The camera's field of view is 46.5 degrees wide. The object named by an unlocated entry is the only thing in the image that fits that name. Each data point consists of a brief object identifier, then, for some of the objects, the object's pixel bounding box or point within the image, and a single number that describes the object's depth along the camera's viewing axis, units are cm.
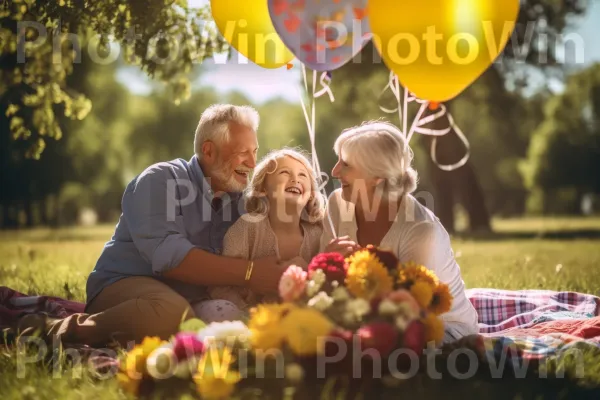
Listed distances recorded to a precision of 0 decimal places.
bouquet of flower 273
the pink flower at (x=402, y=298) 290
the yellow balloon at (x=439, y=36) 393
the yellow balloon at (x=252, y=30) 471
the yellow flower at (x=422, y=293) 302
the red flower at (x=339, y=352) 276
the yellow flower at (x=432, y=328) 298
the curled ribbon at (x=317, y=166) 405
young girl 407
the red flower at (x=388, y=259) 313
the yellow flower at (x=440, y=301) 317
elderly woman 363
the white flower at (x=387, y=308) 284
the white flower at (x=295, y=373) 265
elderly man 372
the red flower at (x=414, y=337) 284
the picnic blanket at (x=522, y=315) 344
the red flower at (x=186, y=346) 281
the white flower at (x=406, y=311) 286
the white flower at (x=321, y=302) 293
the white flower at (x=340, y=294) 294
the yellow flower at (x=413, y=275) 307
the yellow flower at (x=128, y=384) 282
